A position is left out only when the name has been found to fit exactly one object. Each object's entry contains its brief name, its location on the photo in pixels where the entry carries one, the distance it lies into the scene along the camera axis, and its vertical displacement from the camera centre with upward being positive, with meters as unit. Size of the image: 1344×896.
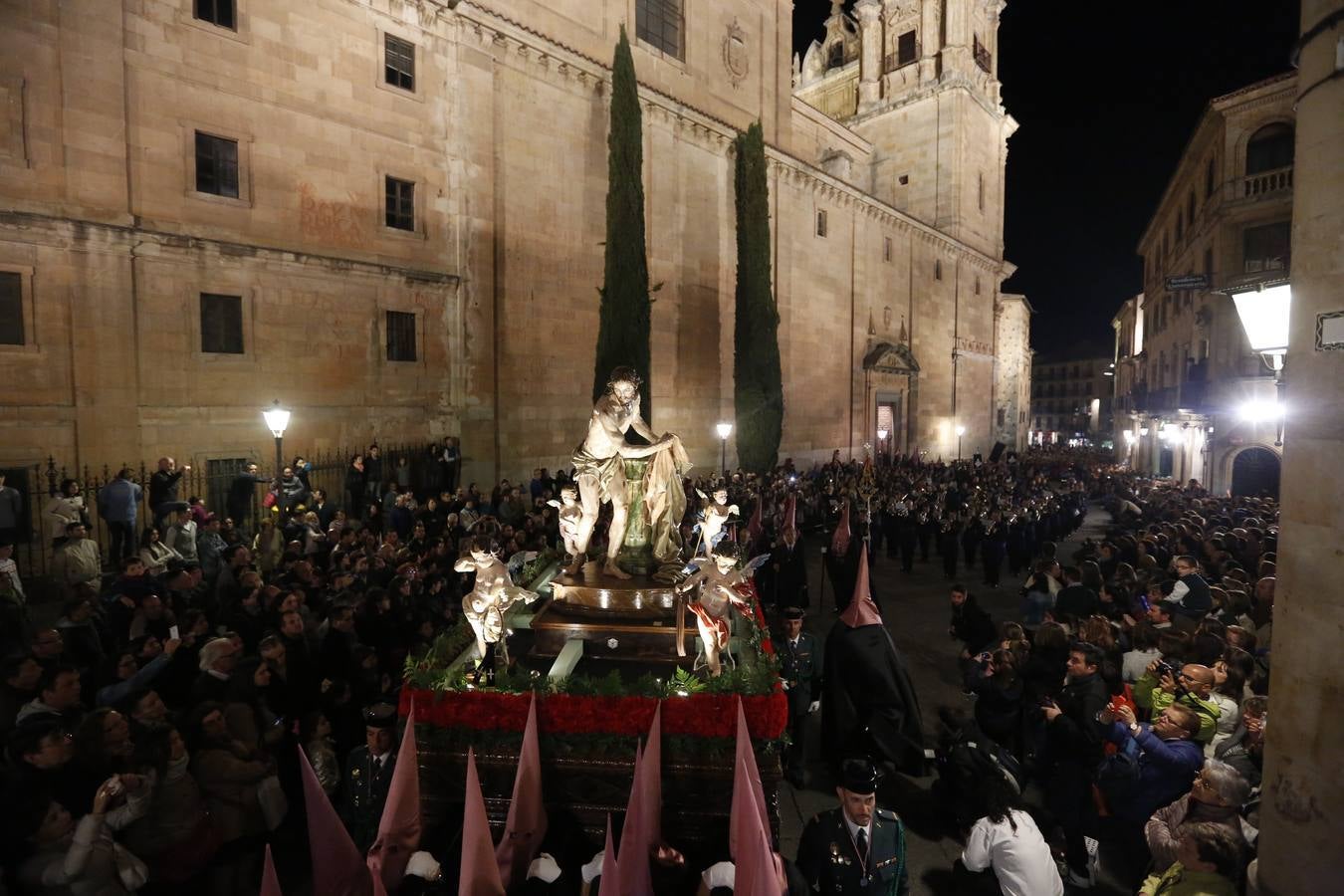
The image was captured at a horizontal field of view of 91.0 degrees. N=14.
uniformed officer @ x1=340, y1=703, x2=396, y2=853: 4.95 -2.66
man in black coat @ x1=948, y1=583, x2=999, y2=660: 8.05 -2.53
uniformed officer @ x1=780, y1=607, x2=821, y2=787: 6.75 -2.66
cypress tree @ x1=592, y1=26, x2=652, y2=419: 19.41 +5.05
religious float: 5.40 -2.33
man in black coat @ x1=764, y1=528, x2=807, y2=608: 10.69 -2.51
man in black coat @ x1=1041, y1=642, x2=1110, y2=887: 5.14 -2.67
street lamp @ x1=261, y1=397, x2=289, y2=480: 11.90 +0.05
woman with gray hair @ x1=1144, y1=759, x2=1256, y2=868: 3.80 -2.31
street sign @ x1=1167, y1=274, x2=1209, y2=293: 21.00 +4.47
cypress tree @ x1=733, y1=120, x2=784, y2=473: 24.50 +3.50
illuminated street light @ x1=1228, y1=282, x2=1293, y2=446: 5.22 +0.86
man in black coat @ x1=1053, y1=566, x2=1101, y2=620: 8.27 -2.27
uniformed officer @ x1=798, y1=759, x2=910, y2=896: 3.83 -2.51
